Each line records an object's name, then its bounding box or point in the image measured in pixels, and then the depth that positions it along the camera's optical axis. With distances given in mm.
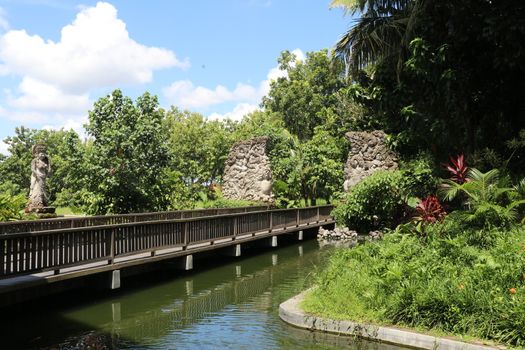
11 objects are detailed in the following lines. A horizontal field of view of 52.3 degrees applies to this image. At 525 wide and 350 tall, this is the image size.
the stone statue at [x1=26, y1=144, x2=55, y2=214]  19625
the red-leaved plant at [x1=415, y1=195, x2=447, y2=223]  13445
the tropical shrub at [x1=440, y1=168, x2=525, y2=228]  10442
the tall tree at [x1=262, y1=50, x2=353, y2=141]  52250
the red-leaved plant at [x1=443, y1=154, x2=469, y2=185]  12825
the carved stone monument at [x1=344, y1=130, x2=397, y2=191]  27609
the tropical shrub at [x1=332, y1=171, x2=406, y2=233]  23019
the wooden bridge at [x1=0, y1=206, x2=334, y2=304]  9984
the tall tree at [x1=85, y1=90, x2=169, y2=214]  21734
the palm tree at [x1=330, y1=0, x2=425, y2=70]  22422
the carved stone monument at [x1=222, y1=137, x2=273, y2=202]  32438
